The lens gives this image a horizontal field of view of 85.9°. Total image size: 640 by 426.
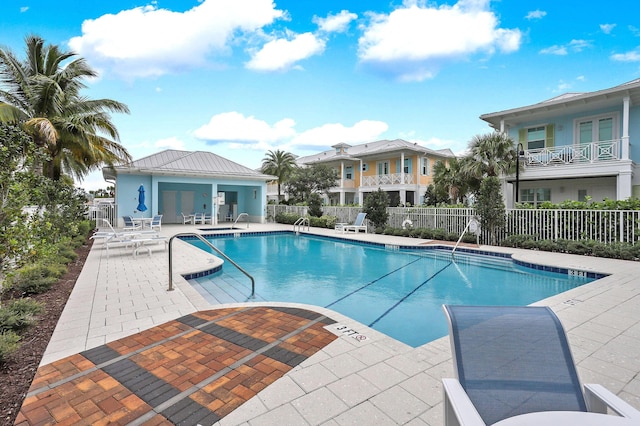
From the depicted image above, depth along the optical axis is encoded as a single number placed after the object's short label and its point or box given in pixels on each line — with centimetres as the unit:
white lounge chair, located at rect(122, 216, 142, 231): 1545
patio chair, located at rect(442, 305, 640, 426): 180
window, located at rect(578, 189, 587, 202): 1670
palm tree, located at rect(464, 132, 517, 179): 1525
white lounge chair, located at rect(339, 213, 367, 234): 1672
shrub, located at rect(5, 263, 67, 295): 570
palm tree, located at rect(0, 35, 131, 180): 1102
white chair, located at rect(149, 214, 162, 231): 1652
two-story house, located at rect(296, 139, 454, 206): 2603
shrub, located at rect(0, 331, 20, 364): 320
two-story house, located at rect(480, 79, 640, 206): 1416
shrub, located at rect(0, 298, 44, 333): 389
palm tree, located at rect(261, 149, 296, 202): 2914
